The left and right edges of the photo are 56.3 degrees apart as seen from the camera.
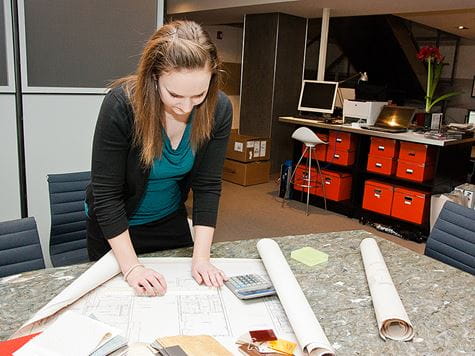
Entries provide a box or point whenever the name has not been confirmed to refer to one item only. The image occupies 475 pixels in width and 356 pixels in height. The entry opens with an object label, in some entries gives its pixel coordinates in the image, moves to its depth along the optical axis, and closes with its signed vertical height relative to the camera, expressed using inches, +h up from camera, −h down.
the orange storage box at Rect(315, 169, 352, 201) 176.9 -38.9
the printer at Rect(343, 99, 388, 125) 174.9 -9.4
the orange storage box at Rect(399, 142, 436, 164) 150.8 -21.2
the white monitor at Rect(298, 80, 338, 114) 191.5 -5.0
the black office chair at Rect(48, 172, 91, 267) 79.7 -25.9
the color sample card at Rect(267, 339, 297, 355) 37.4 -21.9
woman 44.4 -8.2
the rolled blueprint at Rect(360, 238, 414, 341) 41.3 -21.0
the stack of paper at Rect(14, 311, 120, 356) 34.1 -20.8
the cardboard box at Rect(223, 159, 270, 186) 212.7 -43.4
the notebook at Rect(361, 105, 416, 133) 164.2 -11.5
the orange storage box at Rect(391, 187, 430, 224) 150.6 -39.1
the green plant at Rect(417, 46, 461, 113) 176.6 +10.3
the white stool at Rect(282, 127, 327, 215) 172.7 -23.6
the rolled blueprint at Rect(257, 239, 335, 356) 36.9 -20.7
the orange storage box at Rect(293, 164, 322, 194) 186.2 -39.1
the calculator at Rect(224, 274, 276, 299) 46.4 -21.5
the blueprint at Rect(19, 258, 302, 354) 39.7 -22.0
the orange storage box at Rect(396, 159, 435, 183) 151.9 -27.5
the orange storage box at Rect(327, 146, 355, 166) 175.3 -27.6
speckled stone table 40.3 -22.4
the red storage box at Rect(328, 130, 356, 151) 173.5 -21.2
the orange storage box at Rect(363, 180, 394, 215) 160.5 -39.2
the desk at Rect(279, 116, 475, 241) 151.8 -31.0
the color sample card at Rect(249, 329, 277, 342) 38.7 -21.8
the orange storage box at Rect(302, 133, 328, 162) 183.3 -26.8
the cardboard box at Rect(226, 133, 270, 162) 207.8 -31.1
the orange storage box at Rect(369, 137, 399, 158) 159.6 -21.2
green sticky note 56.9 -22.0
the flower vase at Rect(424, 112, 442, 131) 173.7 -11.7
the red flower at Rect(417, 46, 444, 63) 176.2 +14.1
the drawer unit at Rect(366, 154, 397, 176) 161.0 -27.7
